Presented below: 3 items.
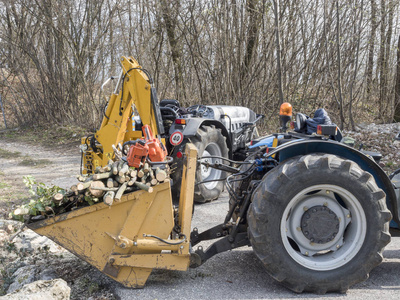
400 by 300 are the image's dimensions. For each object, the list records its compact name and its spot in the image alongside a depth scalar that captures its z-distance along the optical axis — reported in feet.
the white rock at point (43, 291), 9.11
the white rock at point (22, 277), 11.16
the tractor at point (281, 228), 10.43
